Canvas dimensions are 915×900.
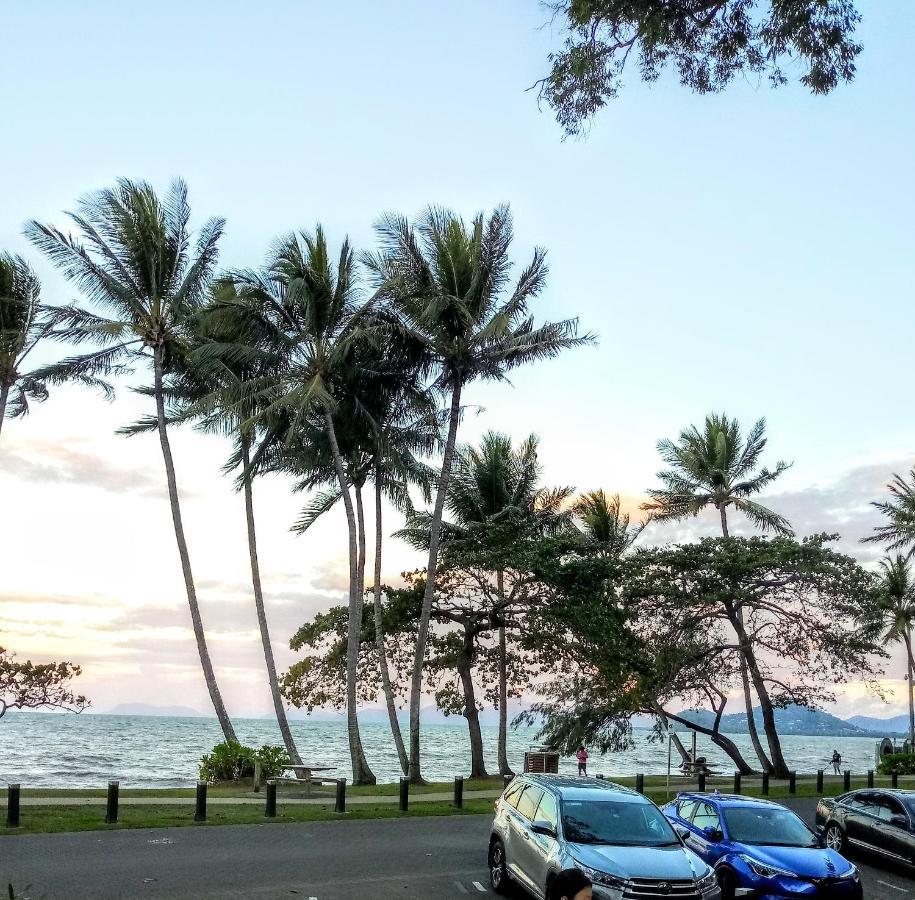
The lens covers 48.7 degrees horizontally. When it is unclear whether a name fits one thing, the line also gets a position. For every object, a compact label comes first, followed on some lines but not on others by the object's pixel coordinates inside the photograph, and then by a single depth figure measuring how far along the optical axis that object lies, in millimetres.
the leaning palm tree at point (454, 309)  30250
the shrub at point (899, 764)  42156
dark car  16500
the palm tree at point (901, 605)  55250
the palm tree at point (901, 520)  48462
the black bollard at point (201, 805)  19305
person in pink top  38444
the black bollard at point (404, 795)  22344
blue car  12680
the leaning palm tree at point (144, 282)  30250
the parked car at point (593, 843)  11062
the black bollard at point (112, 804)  18547
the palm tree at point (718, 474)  43594
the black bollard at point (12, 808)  17422
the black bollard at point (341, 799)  21812
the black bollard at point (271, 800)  20453
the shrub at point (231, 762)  27906
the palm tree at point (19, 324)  29812
